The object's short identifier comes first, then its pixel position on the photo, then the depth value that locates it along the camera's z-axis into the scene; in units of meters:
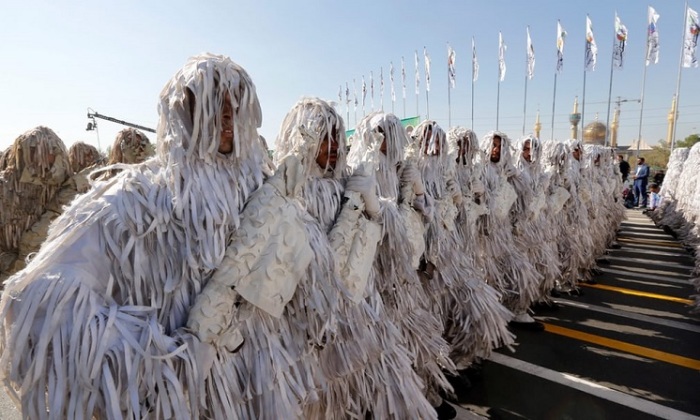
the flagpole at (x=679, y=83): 16.19
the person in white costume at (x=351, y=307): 1.71
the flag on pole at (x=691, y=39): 15.68
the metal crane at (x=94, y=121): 13.03
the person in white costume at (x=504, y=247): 3.77
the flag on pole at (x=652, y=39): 17.14
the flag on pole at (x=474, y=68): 24.24
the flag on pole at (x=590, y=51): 18.59
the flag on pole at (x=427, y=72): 26.52
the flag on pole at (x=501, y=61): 22.10
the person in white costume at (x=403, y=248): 2.22
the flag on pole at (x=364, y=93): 33.22
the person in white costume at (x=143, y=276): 0.98
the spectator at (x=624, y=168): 13.65
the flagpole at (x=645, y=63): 17.77
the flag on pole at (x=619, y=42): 18.24
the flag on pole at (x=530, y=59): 21.34
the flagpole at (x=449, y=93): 24.56
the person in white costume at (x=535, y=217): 4.31
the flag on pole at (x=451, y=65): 23.98
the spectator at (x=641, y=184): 13.59
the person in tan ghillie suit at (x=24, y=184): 3.03
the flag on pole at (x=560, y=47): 19.38
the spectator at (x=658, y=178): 15.08
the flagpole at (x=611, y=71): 18.66
